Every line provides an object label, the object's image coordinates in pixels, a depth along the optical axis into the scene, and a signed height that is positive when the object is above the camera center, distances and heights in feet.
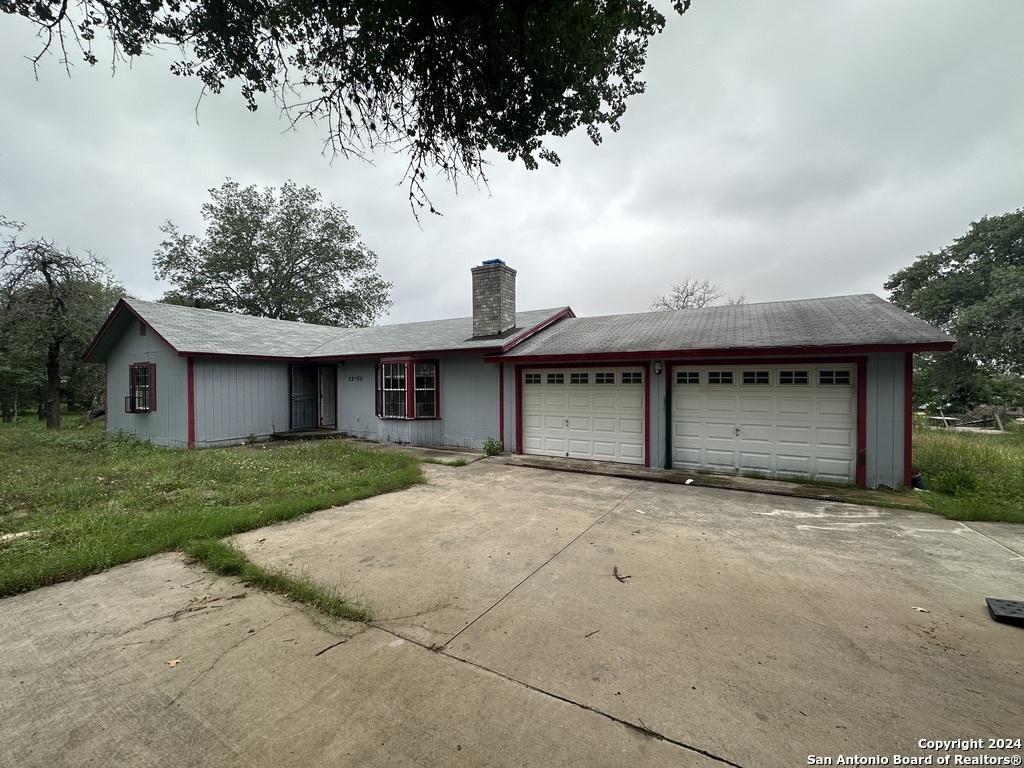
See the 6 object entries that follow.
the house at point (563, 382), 22.67 +0.04
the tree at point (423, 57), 11.45 +10.02
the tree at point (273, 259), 84.58 +26.75
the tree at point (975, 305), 57.98 +11.88
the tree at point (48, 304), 46.16 +9.60
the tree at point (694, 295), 88.30 +18.80
